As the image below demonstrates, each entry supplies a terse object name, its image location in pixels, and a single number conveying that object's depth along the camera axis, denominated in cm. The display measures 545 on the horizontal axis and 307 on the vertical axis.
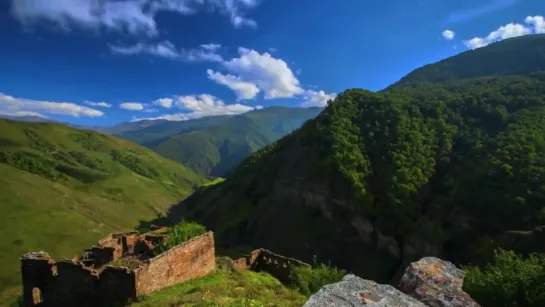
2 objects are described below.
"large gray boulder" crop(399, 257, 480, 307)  665
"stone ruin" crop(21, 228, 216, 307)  2314
